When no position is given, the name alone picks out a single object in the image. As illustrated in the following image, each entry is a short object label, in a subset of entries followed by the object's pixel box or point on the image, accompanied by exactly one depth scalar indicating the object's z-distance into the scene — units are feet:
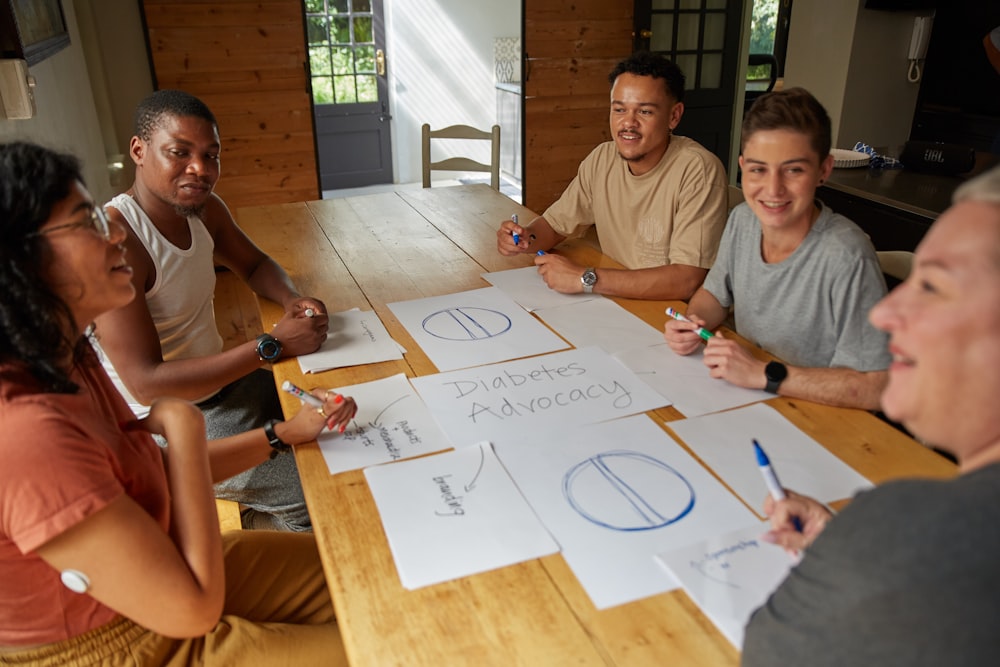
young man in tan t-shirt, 5.83
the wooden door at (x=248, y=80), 13.01
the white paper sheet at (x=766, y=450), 3.31
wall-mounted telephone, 14.44
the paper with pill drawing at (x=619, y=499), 2.85
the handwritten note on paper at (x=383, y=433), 3.70
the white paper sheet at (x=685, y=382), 4.09
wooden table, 2.52
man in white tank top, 4.87
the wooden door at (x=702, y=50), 15.70
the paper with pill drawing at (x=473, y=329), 4.80
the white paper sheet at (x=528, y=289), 5.70
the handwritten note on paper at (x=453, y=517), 2.93
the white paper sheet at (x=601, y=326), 4.93
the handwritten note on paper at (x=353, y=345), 4.78
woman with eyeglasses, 2.66
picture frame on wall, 6.35
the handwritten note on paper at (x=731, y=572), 2.63
